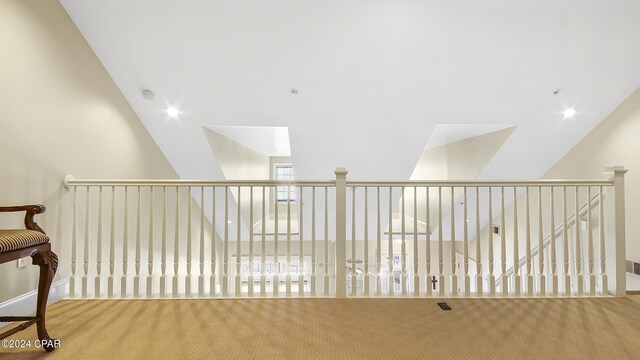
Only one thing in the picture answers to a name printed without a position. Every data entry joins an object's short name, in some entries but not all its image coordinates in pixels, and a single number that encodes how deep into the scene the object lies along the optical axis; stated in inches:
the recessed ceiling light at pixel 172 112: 140.5
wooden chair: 58.4
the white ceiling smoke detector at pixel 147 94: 132.0
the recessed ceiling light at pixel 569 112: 141.3
